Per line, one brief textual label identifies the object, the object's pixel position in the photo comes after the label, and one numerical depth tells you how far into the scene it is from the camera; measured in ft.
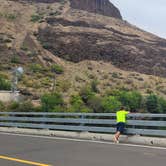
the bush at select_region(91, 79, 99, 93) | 314.35
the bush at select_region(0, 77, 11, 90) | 276.37
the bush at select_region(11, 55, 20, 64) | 330.71
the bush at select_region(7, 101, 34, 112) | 183.09
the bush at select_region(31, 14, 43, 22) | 437.58
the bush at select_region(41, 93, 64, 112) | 228.76
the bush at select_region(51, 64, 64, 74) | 337.52
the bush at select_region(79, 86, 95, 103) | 279.32
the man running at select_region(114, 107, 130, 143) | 53.11
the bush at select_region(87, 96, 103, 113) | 254.35
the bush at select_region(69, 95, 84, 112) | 233.82
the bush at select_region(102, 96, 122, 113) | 242.25
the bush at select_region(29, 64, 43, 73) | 325.09
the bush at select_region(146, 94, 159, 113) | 268.41
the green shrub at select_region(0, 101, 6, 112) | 190.15
